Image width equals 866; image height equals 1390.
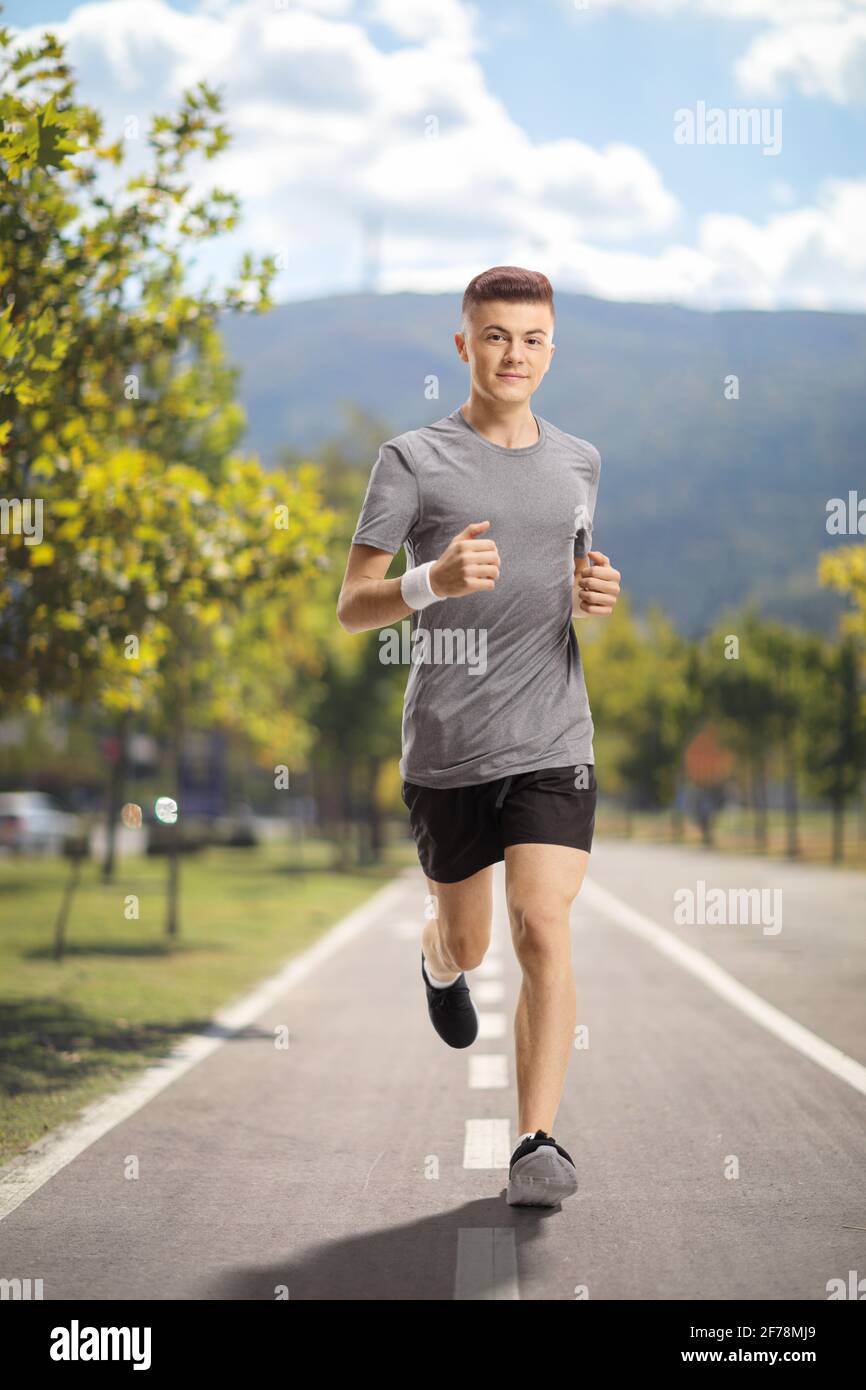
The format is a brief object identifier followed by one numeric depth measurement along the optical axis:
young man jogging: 5.15
